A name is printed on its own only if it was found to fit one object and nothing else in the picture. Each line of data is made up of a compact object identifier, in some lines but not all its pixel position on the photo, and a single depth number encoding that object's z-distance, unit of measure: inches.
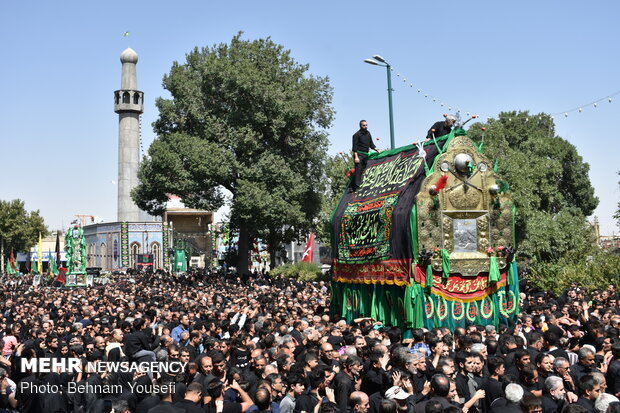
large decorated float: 686.5
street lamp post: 886.4
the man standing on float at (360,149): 860.0
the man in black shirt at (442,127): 739.4
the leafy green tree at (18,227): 3038.9
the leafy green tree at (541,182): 1331.2
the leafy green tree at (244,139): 1539.1
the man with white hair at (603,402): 261.1
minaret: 2952.8
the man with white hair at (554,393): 293.1
